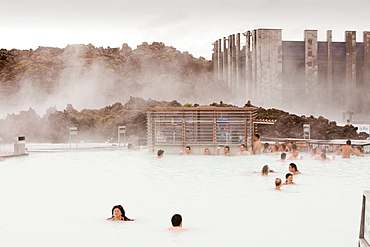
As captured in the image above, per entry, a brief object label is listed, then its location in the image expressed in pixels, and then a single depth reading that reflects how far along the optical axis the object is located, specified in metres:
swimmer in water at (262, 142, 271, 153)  24.88
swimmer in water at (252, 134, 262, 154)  24.06
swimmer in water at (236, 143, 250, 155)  23.29
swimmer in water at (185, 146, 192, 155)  23.66
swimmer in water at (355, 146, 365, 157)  22.60
